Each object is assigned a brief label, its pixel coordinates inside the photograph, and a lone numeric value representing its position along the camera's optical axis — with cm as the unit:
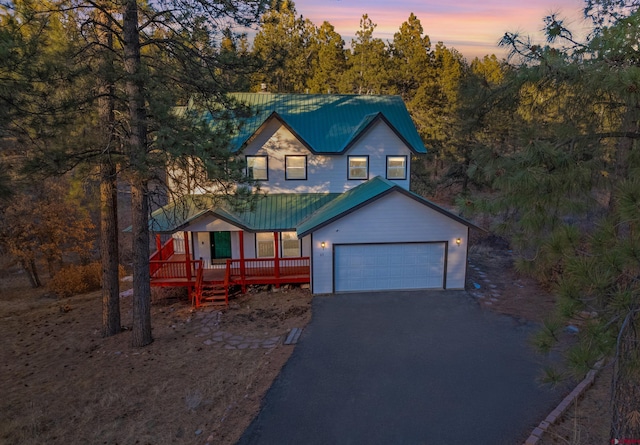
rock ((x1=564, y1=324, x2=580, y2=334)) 1137
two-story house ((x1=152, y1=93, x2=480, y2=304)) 1484
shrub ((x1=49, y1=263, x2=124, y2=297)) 1894
